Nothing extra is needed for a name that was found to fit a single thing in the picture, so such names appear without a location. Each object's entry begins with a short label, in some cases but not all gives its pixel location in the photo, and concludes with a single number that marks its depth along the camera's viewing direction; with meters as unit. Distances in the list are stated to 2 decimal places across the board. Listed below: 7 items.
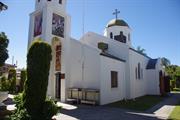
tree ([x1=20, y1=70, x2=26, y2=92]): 18.58
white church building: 12.20
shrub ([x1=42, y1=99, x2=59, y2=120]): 5.76
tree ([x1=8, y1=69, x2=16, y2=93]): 18.06
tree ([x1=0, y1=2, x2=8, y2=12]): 5.67
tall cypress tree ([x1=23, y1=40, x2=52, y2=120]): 5.82
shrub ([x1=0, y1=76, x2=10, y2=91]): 17.64
